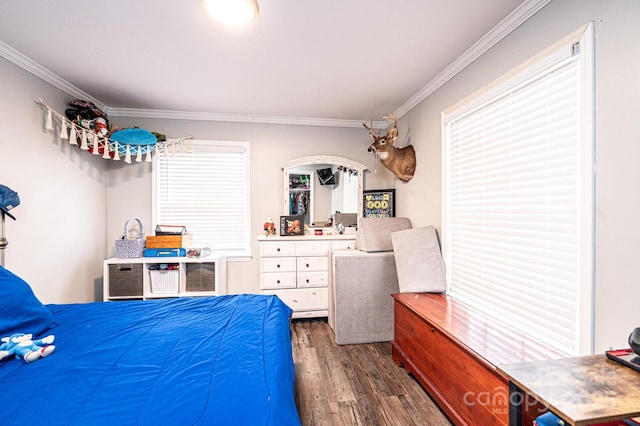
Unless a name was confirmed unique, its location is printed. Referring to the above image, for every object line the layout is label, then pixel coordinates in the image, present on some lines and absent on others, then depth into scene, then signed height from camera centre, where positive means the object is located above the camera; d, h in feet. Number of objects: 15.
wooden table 2.67 -1.91
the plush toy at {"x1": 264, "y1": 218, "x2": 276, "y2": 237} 11.86 -0.75
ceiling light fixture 5.21 +3.84
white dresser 10.91 -2.39
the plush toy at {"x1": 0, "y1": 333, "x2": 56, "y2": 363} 4.04 -2.05
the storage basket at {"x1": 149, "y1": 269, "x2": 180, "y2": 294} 10.43 -2.65
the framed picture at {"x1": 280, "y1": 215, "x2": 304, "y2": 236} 11.68 -0.61
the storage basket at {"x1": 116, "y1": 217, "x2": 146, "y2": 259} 10.27 -1.37
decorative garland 8.29 +2.37
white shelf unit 10.10 -2.52
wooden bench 4.76 -2.89
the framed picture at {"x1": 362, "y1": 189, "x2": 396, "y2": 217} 12.14 +0.34
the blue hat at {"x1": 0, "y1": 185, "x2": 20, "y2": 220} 6.77 +0.26
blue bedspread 3.06 -2.19
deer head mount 10.40 +2.08
